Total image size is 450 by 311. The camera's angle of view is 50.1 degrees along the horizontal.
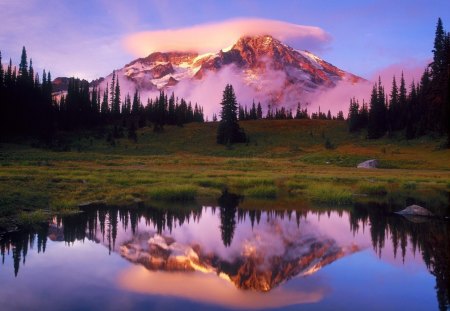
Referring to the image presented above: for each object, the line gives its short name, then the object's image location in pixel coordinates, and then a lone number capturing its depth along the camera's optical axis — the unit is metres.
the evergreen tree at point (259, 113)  185.07
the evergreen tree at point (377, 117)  107.88
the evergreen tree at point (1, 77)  92.60
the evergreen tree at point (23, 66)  105.76
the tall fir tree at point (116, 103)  142.93
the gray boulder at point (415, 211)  28.14
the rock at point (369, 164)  65.25
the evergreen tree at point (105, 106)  139.88
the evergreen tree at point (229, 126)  103.94
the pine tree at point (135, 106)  144.77
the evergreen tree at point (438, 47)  84.69
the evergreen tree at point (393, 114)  108.06
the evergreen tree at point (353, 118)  118.81
